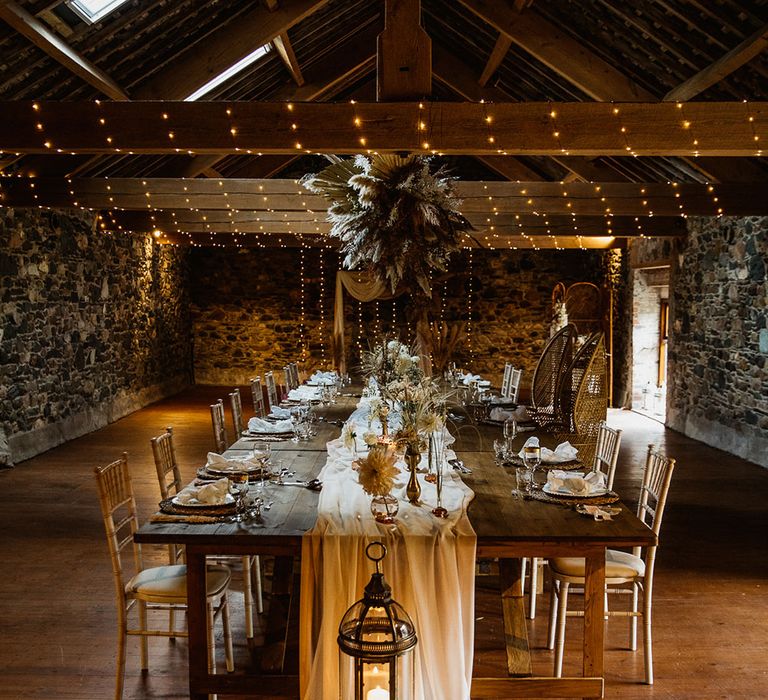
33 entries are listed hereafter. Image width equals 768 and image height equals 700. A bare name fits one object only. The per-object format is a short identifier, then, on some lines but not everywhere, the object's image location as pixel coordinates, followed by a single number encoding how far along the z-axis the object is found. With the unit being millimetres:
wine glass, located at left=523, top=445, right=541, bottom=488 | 3305
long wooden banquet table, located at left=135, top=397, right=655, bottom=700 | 2824
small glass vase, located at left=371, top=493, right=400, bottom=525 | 2938
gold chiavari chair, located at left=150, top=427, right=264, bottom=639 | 3742
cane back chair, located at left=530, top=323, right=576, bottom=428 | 5754
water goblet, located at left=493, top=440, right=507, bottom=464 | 3910
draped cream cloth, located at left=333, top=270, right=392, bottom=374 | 13500
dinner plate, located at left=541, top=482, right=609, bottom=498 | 3229
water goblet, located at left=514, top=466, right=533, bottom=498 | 3352
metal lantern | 1956
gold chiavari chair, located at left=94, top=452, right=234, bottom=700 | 3170
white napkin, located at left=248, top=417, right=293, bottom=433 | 4746
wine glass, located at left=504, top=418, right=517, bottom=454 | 3793
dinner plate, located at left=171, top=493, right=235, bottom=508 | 3064
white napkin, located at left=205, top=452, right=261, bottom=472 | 3594
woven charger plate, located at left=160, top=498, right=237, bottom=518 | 3027
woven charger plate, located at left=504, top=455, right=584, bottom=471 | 3795
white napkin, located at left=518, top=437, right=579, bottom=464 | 3848
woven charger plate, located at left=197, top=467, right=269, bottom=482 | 3523
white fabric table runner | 2807
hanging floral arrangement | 5223
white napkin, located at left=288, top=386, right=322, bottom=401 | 6542
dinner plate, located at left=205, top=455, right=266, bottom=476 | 3564
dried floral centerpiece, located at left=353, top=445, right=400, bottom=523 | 2779
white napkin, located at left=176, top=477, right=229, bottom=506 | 3088
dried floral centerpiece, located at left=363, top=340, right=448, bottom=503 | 3148
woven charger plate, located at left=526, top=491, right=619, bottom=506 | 3186
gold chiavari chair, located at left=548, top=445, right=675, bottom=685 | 3352
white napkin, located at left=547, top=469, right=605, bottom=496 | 3268
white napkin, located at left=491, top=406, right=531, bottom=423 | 5266
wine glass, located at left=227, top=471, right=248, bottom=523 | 3023
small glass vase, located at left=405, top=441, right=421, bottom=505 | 3168
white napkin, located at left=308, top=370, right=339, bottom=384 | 7674
